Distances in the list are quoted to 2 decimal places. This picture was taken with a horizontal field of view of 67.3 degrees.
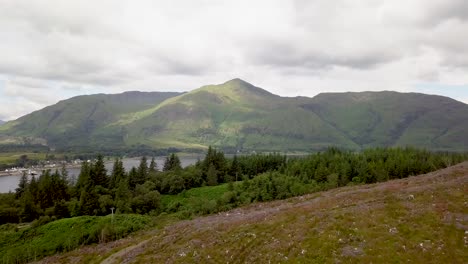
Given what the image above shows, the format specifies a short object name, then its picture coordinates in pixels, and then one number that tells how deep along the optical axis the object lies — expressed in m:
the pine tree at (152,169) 158.27
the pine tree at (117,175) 132.00
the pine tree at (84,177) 125.32
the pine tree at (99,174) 129.50
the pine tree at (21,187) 131.12
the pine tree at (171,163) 169.41
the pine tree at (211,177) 150.75
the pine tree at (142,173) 143.25
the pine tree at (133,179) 139.52
